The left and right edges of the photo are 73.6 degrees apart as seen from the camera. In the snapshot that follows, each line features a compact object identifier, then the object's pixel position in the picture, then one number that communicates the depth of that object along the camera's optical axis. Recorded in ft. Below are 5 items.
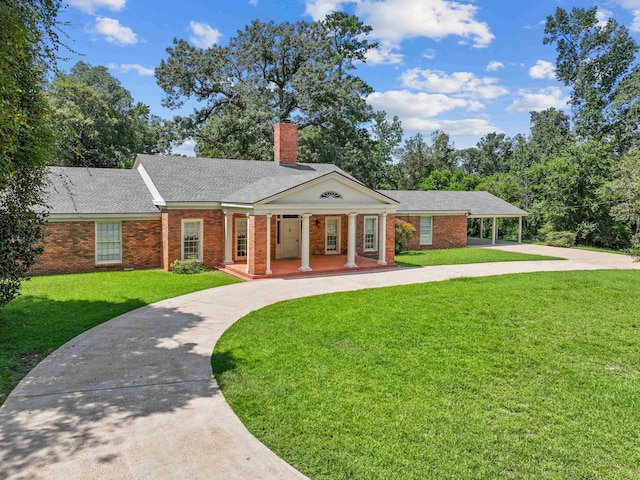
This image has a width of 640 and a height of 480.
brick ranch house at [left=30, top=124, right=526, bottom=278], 52.16
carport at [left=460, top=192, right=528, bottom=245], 92.53
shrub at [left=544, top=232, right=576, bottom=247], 93.50
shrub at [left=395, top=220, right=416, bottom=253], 76.43
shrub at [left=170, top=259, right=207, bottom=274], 53.67
